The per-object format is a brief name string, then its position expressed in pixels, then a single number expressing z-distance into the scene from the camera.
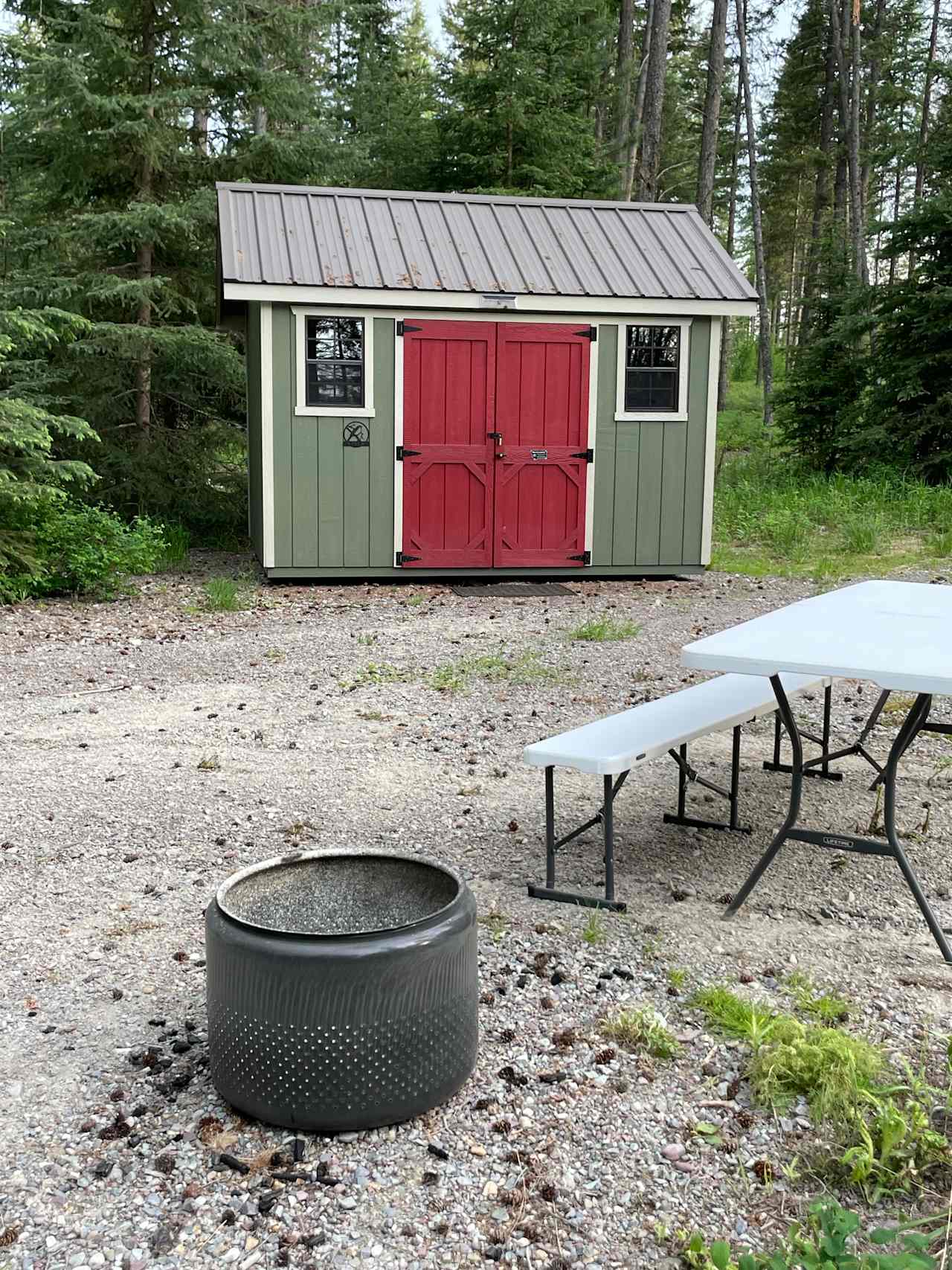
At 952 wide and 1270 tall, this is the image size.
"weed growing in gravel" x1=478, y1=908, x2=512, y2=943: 3.33
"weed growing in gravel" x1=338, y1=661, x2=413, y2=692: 6.48
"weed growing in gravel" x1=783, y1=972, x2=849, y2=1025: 2.86
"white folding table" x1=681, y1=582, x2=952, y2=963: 3.05
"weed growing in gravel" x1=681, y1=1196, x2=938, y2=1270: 1.92
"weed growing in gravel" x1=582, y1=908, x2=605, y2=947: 3.31
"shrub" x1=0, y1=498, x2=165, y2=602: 8.79
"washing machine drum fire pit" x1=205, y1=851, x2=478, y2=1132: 2.31
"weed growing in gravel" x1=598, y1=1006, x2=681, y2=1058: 2.72
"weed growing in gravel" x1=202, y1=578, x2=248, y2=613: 8.76
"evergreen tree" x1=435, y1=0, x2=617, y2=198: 16.58
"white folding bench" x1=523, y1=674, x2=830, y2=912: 3.44
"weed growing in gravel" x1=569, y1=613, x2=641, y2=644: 7.70
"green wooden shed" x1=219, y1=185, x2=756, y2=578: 9.49
